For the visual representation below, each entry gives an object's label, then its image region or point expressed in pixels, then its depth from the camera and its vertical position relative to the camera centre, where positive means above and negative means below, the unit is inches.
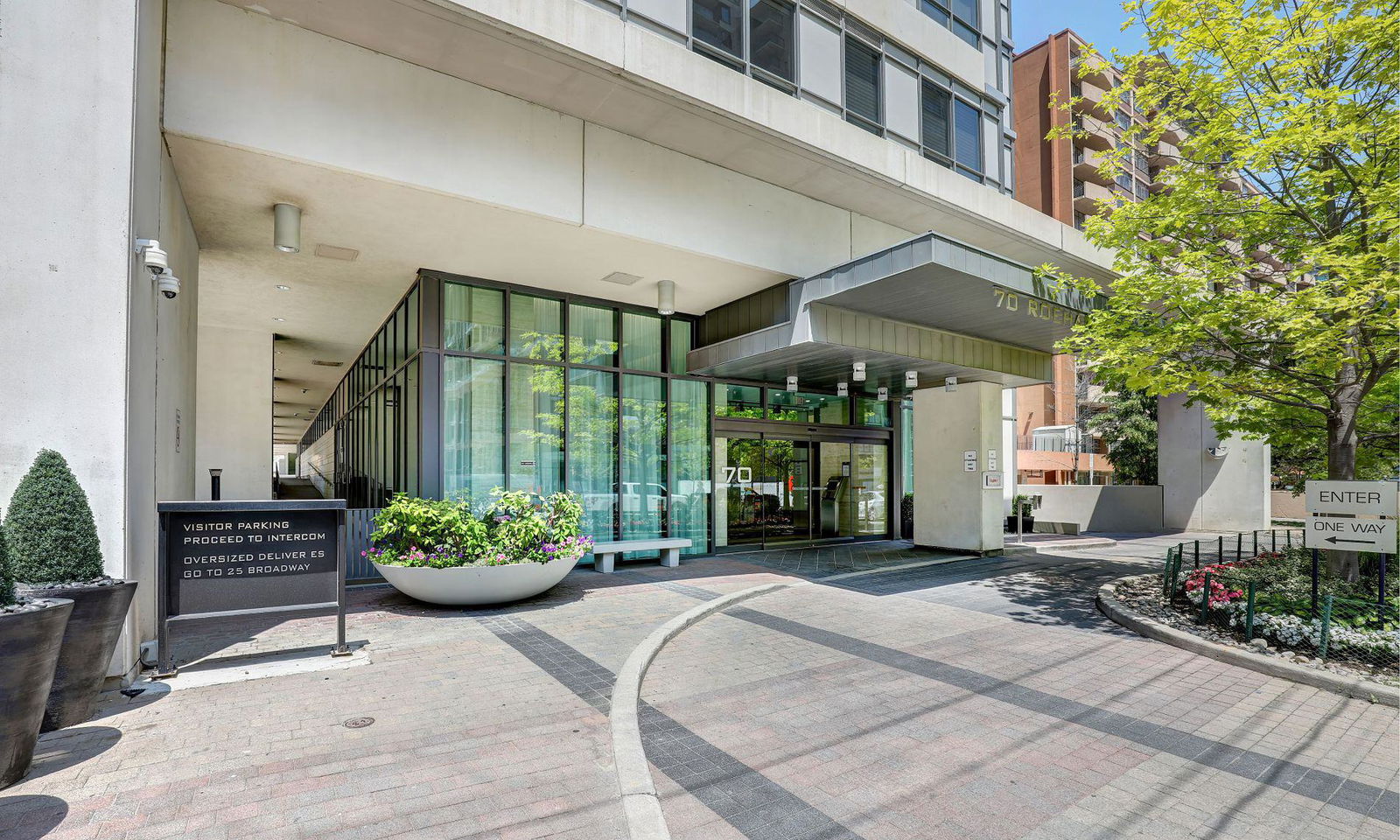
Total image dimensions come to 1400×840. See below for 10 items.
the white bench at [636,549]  452.8 -69.5
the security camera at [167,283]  253.1 +57.5
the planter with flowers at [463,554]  324.2 -51.8
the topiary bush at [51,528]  180.2 -21.6
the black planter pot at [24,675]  141.7 -47.0
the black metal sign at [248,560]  230.1 -39.2
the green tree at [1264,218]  288.7 +107.2
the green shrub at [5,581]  150.1 -28.9
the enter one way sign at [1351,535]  267.3 -37.0
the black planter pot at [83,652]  177.0 -53.0
